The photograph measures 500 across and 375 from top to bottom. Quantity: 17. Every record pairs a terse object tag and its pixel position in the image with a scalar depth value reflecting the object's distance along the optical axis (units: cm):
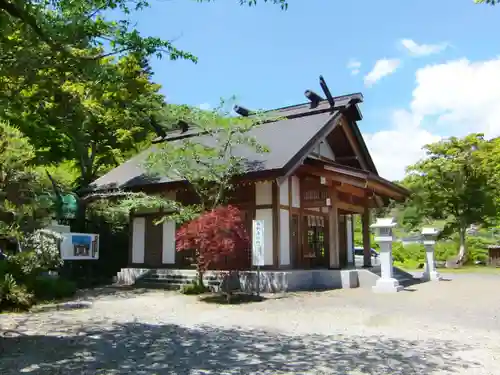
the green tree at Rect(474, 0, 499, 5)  552
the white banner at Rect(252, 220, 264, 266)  1161
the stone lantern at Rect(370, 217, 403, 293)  1263
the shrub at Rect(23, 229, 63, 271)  1084
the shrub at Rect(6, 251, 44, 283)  977
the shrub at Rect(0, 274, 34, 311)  919
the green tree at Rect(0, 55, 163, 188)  711
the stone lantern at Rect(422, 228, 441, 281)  1623
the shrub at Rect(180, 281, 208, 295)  1269
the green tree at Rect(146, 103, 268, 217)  1270
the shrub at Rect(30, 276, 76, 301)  1073
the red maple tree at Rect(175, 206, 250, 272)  1091
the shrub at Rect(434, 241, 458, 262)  2811
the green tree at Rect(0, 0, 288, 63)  597
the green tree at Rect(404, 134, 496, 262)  2575
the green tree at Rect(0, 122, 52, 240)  668
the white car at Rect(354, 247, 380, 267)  2254
